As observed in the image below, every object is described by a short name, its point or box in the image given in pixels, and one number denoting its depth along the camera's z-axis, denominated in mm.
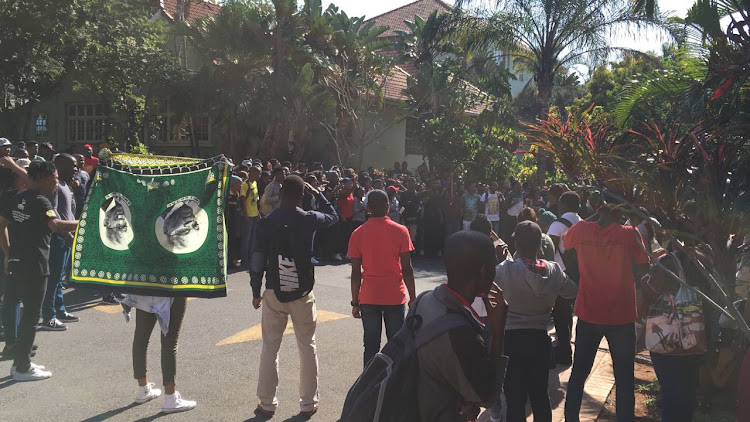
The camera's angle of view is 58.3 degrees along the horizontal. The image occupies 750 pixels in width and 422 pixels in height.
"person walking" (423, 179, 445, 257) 15781
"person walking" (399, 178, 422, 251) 15316
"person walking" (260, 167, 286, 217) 11594
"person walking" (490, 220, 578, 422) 4452
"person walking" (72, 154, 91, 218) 9773
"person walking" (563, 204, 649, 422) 4648
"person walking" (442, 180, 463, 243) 15812
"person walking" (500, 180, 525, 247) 15875
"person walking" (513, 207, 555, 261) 6180
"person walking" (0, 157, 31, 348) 6414
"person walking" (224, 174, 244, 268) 12156
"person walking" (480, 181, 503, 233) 15914
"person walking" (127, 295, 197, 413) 5180
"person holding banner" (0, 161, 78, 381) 5793
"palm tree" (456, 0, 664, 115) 19703
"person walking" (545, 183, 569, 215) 8359
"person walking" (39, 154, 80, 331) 7523
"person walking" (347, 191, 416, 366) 5352
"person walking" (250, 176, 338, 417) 5160
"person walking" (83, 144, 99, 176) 12020
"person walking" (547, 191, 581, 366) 6629
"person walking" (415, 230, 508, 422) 2422
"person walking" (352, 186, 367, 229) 14172
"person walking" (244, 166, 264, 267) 12180
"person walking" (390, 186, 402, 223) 14609
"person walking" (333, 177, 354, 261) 14016
